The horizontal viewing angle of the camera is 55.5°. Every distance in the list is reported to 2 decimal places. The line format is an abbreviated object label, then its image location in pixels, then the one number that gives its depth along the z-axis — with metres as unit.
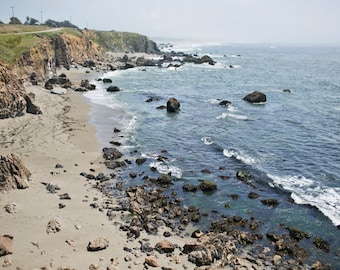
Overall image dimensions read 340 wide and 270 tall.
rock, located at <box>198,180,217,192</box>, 28.78
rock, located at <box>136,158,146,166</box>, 34.08
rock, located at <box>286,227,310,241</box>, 22.31
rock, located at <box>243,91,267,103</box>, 64.19
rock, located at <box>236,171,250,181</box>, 30.97
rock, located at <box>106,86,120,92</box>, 73.44
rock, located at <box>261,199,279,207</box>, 26.66
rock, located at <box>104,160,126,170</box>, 32.97
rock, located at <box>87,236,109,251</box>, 19.23
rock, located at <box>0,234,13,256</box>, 17.75
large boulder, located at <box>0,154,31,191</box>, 25.46
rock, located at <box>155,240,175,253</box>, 19.95
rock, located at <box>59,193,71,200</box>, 25.48
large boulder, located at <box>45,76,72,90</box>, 69.16
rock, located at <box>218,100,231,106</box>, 62.76
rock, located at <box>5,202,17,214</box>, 22.40
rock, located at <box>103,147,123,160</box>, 35.06
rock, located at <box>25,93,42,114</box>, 47.88
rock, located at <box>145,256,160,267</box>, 18.37
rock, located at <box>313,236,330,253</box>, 21.36
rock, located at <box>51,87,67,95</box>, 63.78
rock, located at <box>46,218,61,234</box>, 20.55
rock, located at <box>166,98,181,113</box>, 56.59
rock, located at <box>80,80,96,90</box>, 73.56
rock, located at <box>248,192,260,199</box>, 27.69
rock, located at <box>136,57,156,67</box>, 129.12
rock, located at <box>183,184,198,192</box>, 28.75
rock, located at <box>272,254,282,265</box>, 19.67
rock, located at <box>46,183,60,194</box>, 26.46
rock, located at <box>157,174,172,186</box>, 29.86
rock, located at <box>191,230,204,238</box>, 21.98
